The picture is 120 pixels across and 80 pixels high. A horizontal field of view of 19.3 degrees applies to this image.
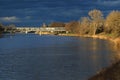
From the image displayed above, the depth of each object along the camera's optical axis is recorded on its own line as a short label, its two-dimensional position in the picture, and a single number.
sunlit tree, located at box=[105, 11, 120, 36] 116.88
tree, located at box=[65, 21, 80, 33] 187.75
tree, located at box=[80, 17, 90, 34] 167.90
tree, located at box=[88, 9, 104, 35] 158.75
